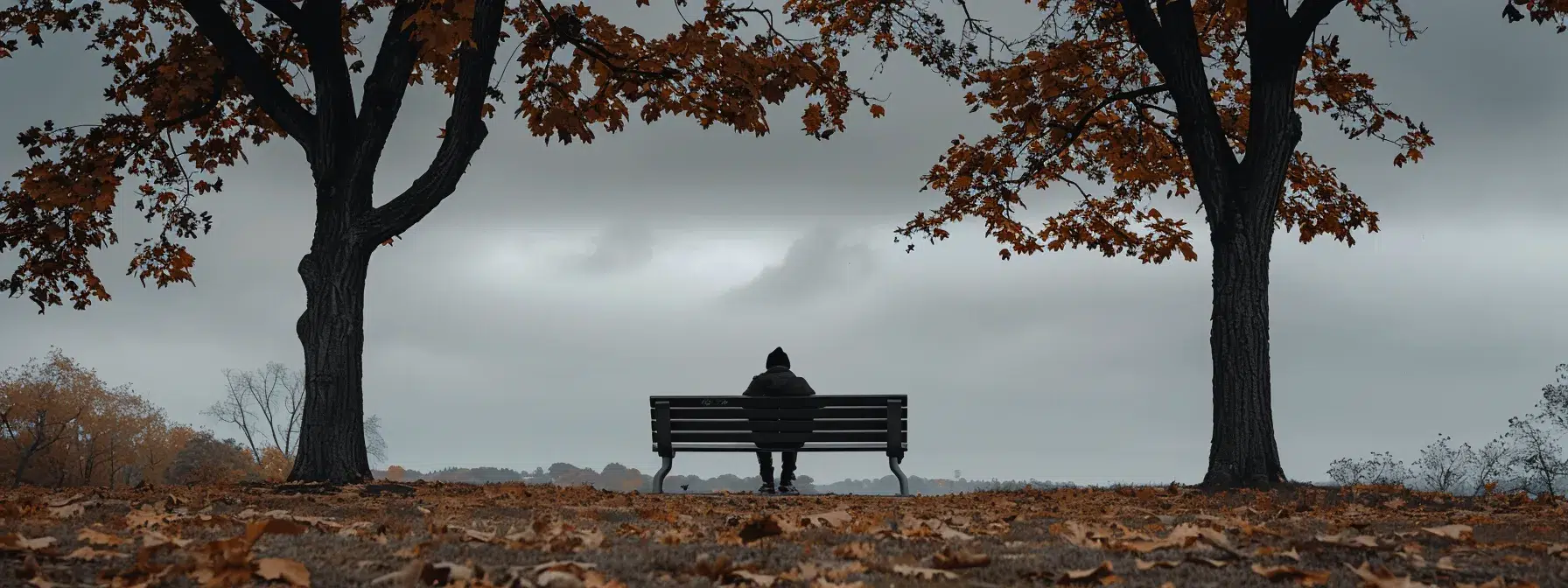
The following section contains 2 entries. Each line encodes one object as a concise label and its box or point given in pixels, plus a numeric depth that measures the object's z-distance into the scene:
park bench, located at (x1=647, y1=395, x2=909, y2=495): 11.60
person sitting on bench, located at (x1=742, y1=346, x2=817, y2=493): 12.14
